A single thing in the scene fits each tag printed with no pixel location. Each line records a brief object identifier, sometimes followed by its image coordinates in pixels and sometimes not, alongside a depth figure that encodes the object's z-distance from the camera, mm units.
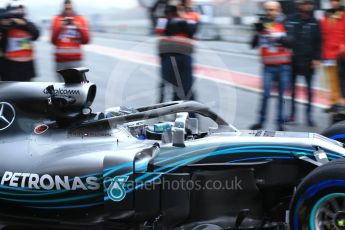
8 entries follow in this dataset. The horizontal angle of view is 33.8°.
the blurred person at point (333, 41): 7289
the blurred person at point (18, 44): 7152
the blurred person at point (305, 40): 7324
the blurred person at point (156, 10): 8677
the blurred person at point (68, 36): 7484
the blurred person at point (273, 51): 7105
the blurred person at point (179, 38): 7078
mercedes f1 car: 3805
